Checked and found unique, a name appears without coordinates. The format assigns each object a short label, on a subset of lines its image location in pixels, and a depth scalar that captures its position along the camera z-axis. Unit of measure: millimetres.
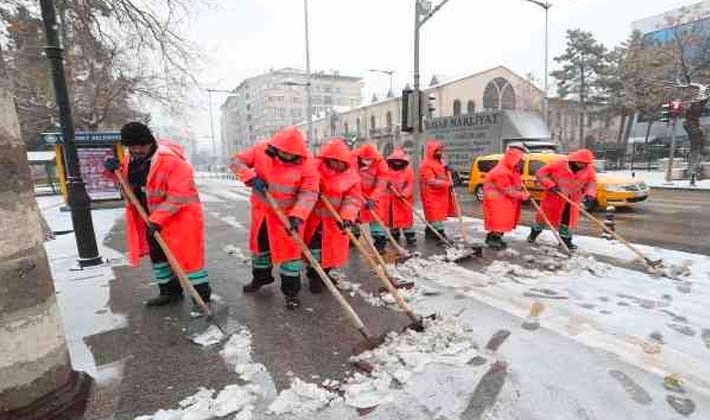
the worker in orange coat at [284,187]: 4047
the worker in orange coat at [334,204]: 4480
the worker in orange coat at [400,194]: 6898
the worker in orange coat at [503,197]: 6457
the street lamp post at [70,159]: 5309
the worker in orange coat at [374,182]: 6699
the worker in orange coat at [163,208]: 3783
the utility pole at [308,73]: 21734
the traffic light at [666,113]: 18622
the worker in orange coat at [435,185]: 6883
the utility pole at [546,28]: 15425
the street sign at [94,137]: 13812
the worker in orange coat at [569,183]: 6320
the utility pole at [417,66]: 10438
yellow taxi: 10562
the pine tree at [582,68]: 39156
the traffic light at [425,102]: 10492
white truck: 15969
